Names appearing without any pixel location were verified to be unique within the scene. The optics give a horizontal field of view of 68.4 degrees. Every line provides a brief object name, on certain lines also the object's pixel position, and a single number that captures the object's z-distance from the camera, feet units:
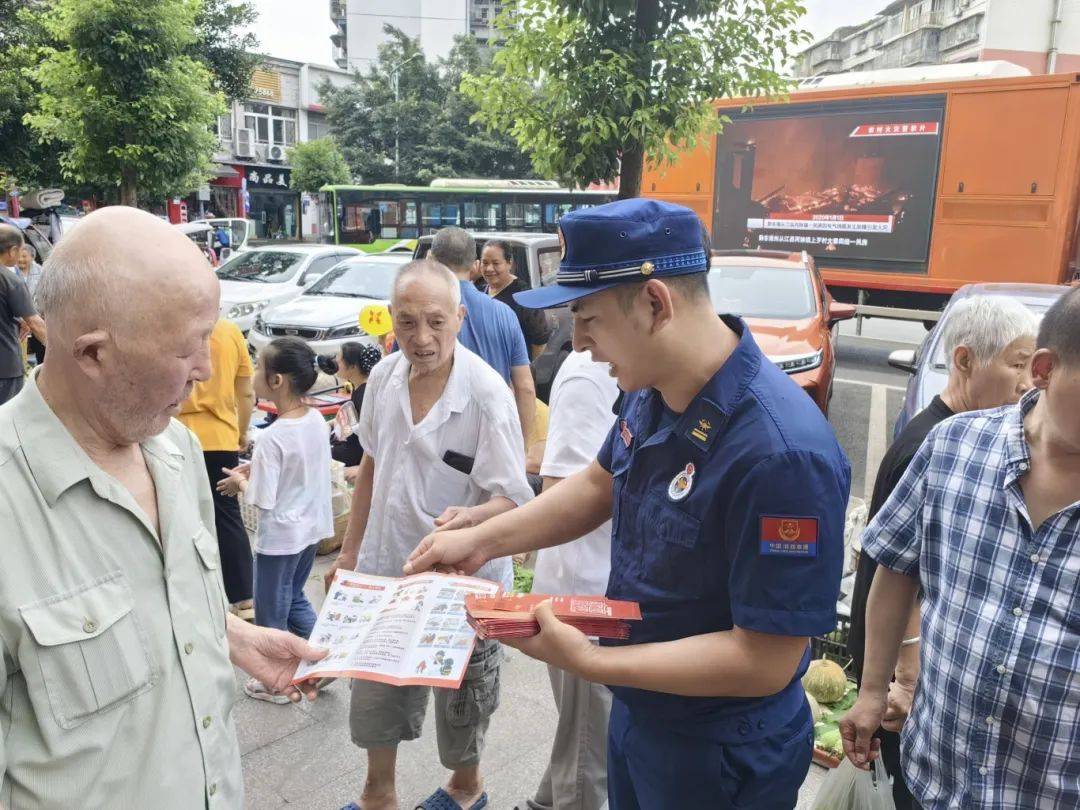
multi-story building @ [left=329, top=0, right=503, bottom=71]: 173.06
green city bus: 63.10
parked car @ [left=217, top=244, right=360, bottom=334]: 39.11
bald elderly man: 4.10
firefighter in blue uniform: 4.91
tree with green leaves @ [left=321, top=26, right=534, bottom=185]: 113.70
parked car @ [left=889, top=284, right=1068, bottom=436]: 16.10
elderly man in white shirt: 9.04
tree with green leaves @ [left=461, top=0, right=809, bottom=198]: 22.31
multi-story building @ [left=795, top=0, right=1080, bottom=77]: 82.89
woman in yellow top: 13.44
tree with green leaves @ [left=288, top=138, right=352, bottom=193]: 110.63
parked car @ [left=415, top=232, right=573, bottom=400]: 24.25
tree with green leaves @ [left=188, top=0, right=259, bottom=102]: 78.48
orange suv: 23.52
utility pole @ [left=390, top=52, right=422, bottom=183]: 116.88
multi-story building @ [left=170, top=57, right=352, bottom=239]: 123.85
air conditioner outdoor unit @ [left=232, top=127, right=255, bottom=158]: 129.49
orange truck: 35.55
